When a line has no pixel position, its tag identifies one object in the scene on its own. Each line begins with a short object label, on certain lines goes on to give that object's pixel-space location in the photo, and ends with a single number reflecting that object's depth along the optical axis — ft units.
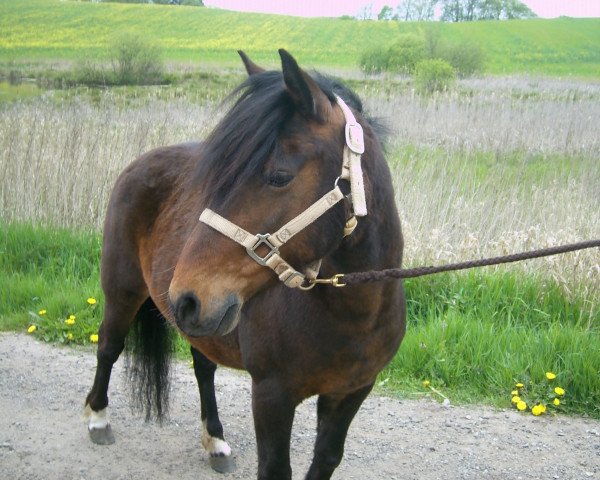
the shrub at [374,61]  55.06
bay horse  6.02
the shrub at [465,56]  62.39
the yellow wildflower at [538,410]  13.21
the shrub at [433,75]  46.78
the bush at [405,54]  52.44
